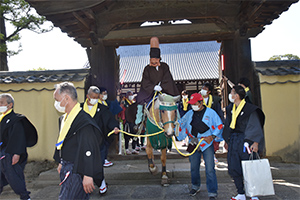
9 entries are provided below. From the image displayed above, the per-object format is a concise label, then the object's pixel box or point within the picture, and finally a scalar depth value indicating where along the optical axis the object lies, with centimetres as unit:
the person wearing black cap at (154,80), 529
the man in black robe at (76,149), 250
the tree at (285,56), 2896
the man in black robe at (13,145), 388
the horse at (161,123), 436
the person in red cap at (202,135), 403
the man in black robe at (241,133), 371
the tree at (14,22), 1182
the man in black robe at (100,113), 492
